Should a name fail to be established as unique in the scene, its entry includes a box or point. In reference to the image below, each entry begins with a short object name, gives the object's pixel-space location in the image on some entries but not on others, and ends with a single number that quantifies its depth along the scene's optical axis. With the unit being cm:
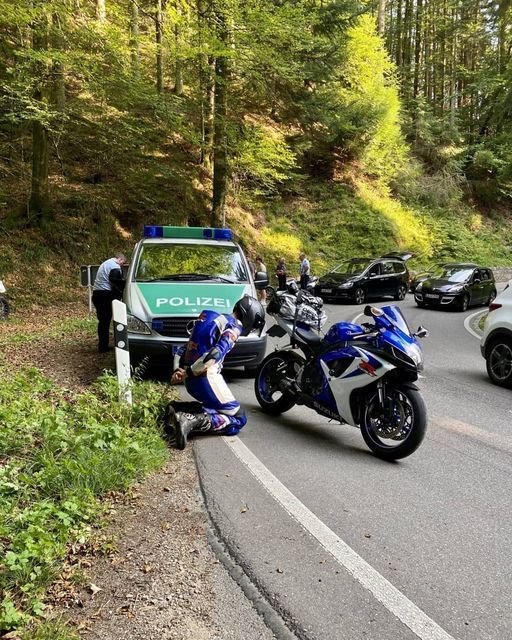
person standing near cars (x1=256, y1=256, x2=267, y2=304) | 1680
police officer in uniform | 930
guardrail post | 595
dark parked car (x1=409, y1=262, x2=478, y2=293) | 2183
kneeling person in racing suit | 532
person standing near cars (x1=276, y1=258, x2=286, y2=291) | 1941
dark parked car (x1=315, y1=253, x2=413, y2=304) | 2005
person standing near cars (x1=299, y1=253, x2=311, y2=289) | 2050
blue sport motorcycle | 492
